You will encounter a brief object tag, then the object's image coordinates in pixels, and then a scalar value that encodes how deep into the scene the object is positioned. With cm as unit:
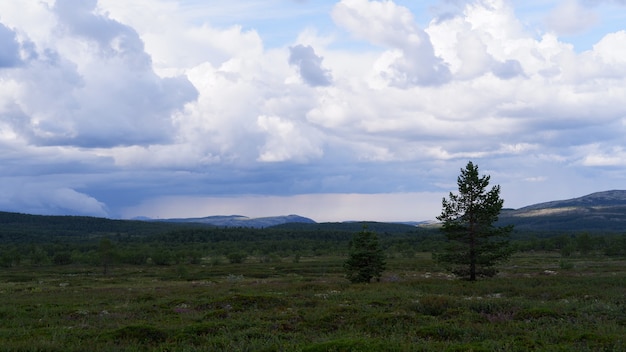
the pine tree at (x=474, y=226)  3566
